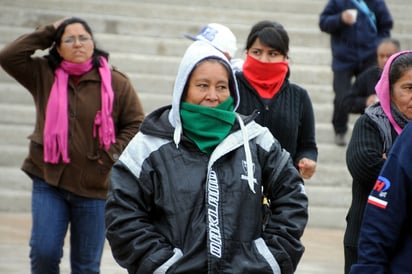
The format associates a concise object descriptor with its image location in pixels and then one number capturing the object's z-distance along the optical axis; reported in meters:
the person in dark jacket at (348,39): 18.23
